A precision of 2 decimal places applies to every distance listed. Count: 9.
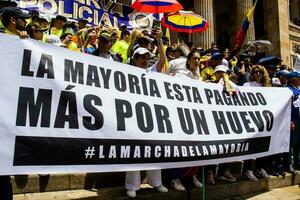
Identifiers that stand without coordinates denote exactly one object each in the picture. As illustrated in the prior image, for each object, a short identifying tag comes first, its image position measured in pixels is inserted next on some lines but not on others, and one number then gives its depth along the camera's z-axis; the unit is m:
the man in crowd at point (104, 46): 4.92
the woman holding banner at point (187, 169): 4.99
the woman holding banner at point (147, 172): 4.47
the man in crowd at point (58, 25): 8.13
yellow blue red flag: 10.41
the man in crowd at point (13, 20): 3.78
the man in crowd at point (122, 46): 7.80
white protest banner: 3.29
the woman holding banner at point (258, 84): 6.28
